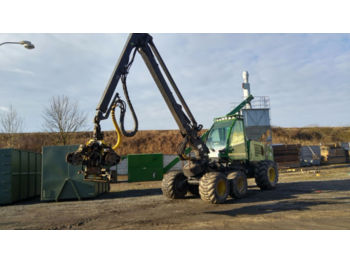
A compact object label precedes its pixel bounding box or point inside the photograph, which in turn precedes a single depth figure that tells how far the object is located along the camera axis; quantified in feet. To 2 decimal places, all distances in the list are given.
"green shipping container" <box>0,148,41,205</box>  40.40
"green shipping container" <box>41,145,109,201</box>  41.11
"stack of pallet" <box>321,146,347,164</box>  98.07
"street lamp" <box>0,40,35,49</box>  35.32
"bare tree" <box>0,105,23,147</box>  90.07
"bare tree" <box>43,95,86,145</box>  83.46
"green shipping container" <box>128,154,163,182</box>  75.72
